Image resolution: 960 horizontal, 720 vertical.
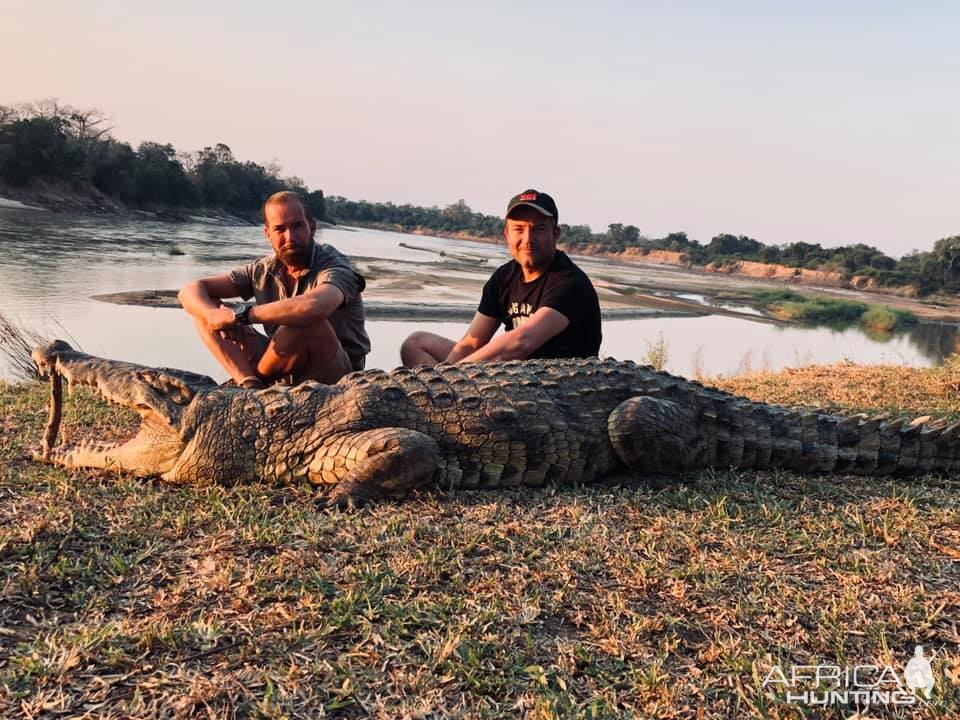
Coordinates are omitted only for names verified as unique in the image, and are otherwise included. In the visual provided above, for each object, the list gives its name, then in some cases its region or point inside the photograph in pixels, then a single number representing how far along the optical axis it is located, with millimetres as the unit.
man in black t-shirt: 3945
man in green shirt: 3701
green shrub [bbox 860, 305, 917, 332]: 19703
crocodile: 3123
